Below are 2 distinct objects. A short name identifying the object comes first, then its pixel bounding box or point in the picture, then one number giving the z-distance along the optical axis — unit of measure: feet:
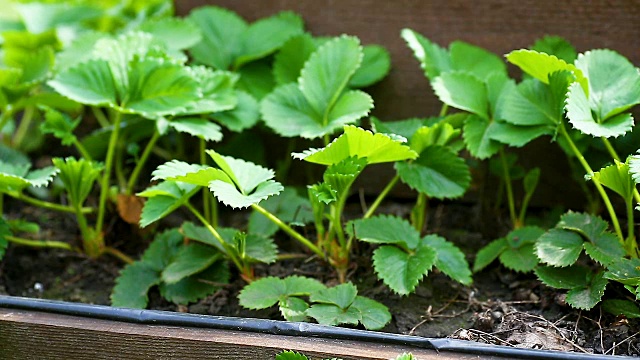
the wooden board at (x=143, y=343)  4.42
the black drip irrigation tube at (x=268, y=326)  4.36
